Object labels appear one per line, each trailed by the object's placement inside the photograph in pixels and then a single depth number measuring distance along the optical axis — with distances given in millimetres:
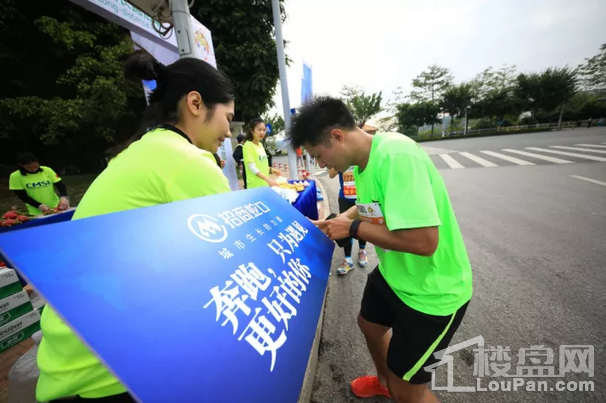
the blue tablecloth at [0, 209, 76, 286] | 2647
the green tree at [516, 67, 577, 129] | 28797
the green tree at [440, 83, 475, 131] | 34156
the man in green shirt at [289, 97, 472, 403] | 999
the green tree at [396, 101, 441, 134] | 37625
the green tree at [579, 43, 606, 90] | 30859
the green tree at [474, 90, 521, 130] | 31688
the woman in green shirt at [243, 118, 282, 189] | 3854
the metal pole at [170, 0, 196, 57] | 2441
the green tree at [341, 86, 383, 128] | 39094
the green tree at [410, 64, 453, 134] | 38781
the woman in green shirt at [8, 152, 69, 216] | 3656
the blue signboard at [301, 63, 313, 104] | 6641
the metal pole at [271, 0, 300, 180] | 5918
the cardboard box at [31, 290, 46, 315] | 2484
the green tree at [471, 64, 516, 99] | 33375
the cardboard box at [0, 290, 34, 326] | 2164
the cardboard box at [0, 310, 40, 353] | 2148
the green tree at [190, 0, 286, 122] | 10281
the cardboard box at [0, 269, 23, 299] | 2174
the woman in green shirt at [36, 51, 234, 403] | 652
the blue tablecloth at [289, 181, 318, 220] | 2925
